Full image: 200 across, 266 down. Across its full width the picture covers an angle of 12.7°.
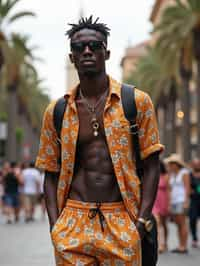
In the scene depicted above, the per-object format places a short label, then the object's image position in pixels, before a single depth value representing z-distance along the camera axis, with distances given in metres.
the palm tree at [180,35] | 37.28
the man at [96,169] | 4.75
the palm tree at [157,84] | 50.16
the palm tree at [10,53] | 38.78
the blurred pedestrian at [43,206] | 26.64
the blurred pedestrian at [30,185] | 25.36
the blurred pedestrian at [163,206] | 15.36
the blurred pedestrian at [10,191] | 24.89
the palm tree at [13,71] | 40.41
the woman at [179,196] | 15.20
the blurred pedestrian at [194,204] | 16.71
